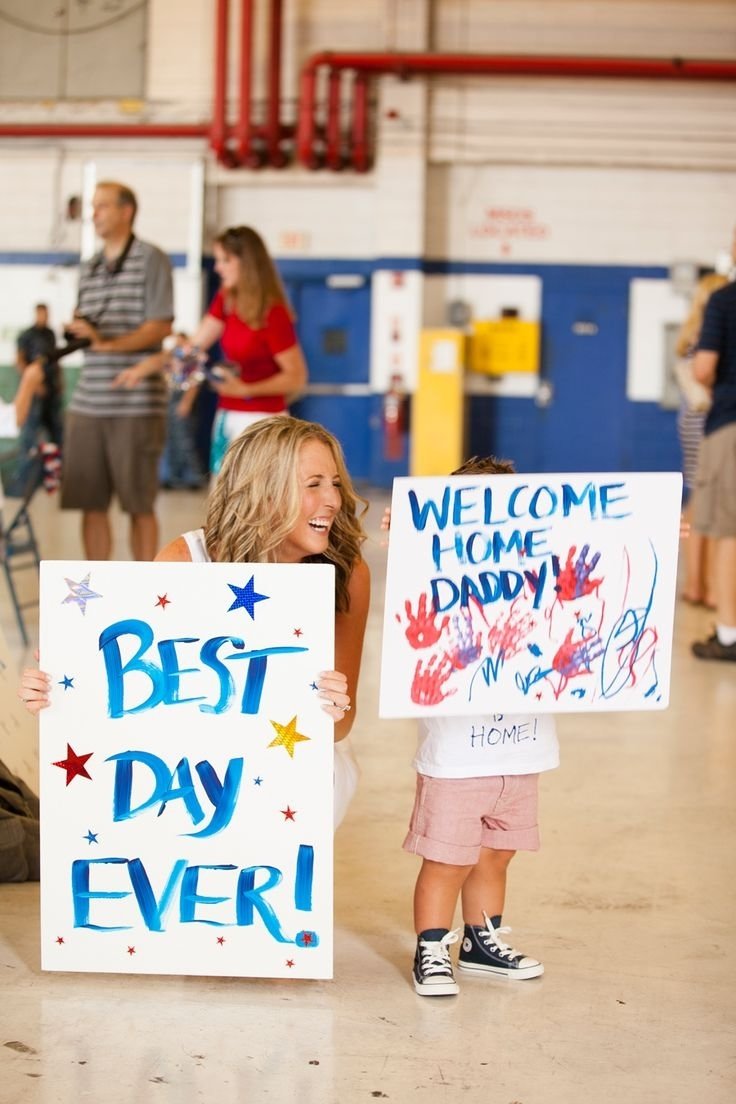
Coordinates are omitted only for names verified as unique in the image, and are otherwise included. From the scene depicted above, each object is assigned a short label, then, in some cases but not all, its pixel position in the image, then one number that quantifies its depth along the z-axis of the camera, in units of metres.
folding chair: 5.21
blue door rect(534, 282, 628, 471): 11.98
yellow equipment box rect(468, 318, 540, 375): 11.95
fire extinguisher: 11.84
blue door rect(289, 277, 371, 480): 12.10
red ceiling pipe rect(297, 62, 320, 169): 11.23
